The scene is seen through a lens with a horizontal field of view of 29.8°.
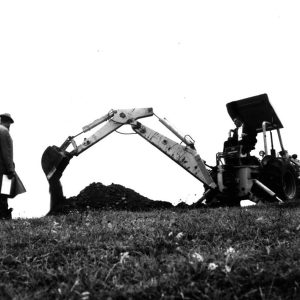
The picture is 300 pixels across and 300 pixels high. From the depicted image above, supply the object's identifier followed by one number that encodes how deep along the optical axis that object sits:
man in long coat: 11.27
